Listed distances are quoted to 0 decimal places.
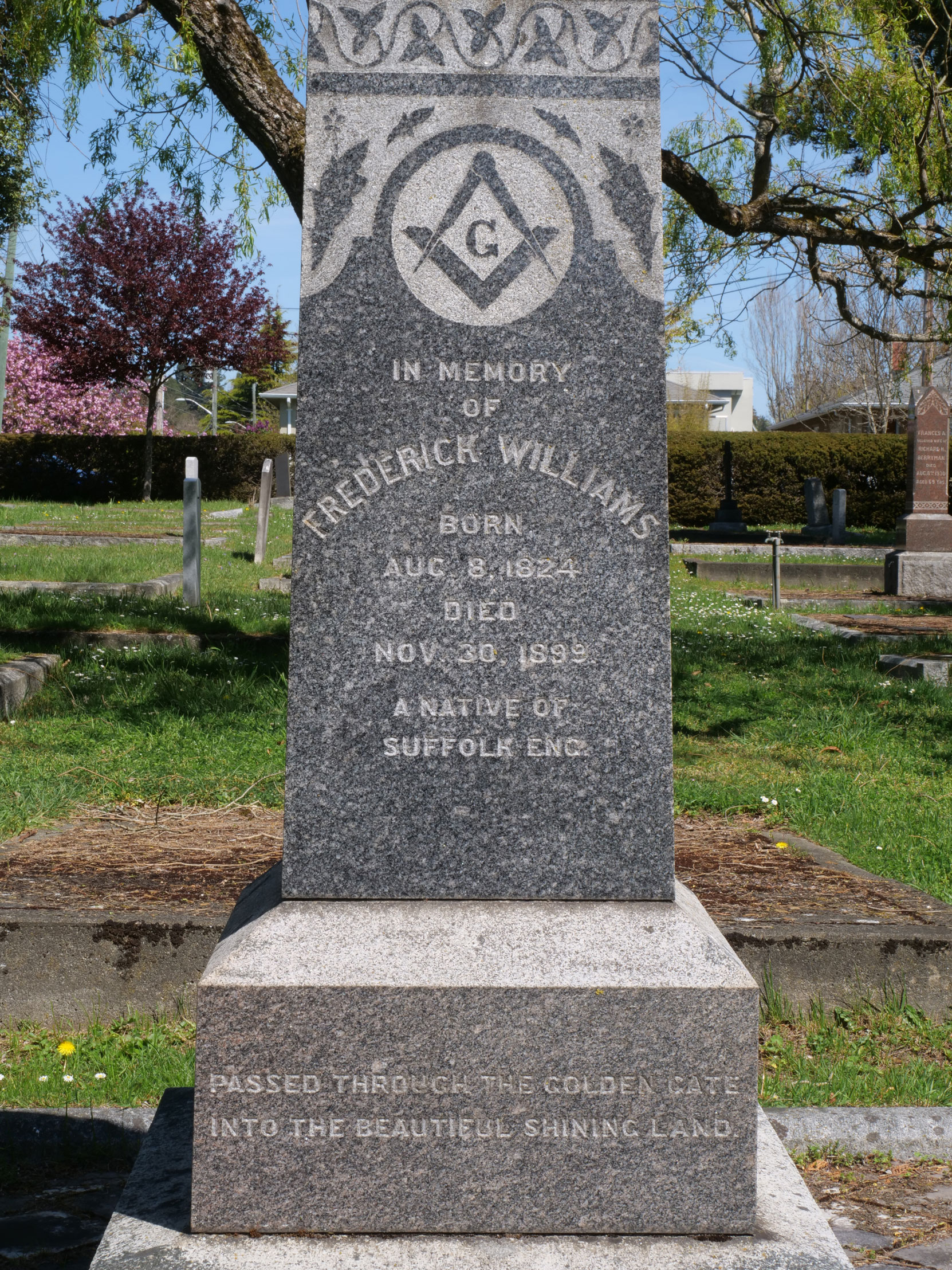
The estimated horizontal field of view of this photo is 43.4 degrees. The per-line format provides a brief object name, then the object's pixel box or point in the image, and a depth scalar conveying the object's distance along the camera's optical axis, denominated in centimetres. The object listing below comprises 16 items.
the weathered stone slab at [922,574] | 1588
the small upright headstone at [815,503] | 2672
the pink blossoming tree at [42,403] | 4271
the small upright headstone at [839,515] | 2467
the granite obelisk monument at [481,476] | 248
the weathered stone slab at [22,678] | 697
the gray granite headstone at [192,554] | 1098
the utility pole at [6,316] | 2792
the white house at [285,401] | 5969
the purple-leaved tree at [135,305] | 2967
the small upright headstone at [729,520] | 2523
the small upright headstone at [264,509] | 1541
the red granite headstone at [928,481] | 1672
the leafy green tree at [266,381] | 3366
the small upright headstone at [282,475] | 2412
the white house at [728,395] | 6925
